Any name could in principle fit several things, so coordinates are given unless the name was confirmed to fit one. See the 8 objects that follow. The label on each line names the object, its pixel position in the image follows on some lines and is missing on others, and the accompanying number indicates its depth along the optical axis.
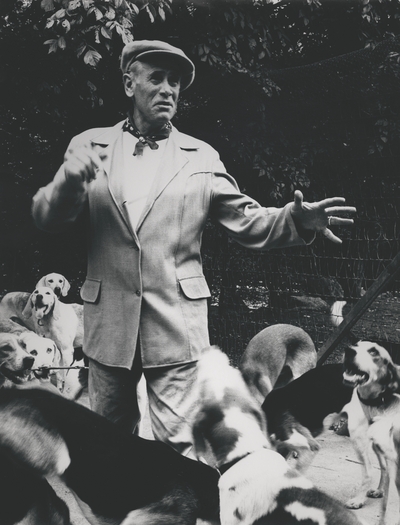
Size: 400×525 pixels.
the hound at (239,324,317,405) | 2.77
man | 2.35
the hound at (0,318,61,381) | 2.81
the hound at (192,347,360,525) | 2.35
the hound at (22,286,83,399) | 2.89
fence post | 2.81
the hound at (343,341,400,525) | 2.54
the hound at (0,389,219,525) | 2.40
